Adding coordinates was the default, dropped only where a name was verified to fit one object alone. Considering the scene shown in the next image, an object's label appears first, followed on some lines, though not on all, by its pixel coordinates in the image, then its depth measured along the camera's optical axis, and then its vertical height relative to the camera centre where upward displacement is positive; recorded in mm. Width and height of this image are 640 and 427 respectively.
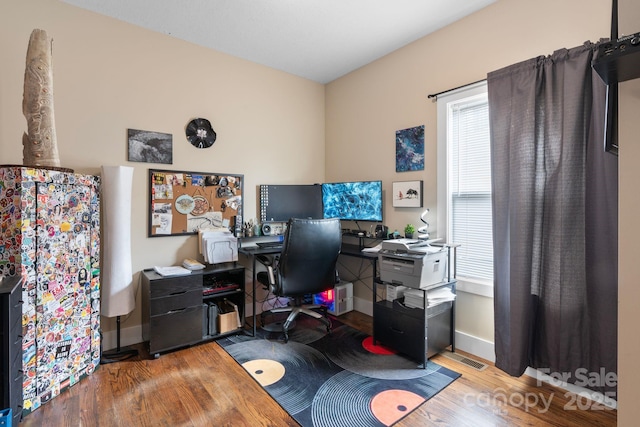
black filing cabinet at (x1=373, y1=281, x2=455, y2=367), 2242 -901
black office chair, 2594 -448
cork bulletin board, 2715 +109
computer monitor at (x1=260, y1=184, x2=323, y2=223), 3328 +115
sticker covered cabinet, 1724 -338
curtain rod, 2441 +1018
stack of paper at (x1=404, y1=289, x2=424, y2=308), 2232 -646
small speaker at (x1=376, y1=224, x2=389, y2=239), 3033 -193
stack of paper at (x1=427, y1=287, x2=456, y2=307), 2277 -649
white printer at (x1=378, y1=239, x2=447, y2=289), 2219 -387
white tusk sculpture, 1886 +681
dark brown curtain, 1731 -53
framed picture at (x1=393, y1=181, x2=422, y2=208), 2814 +169
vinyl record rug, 1779 -1151
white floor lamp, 2312 -250
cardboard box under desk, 2713 -960
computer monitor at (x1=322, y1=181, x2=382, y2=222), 3182 +129
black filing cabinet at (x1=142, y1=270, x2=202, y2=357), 2369 -793
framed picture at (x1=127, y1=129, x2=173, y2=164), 2590 +585
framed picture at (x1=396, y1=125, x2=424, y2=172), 2812 +595
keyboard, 3075 -335
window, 2412 +268
